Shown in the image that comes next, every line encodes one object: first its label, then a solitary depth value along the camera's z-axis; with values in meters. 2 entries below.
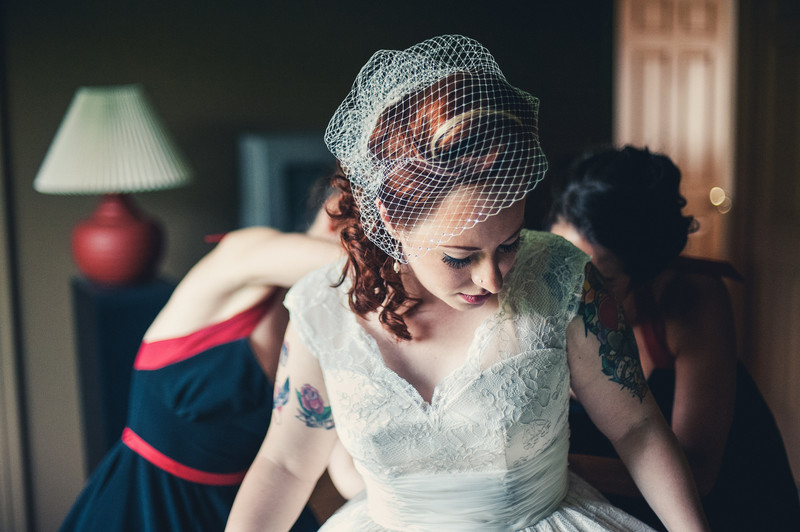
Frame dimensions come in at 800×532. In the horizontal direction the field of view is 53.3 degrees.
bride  1.15
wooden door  3.96
